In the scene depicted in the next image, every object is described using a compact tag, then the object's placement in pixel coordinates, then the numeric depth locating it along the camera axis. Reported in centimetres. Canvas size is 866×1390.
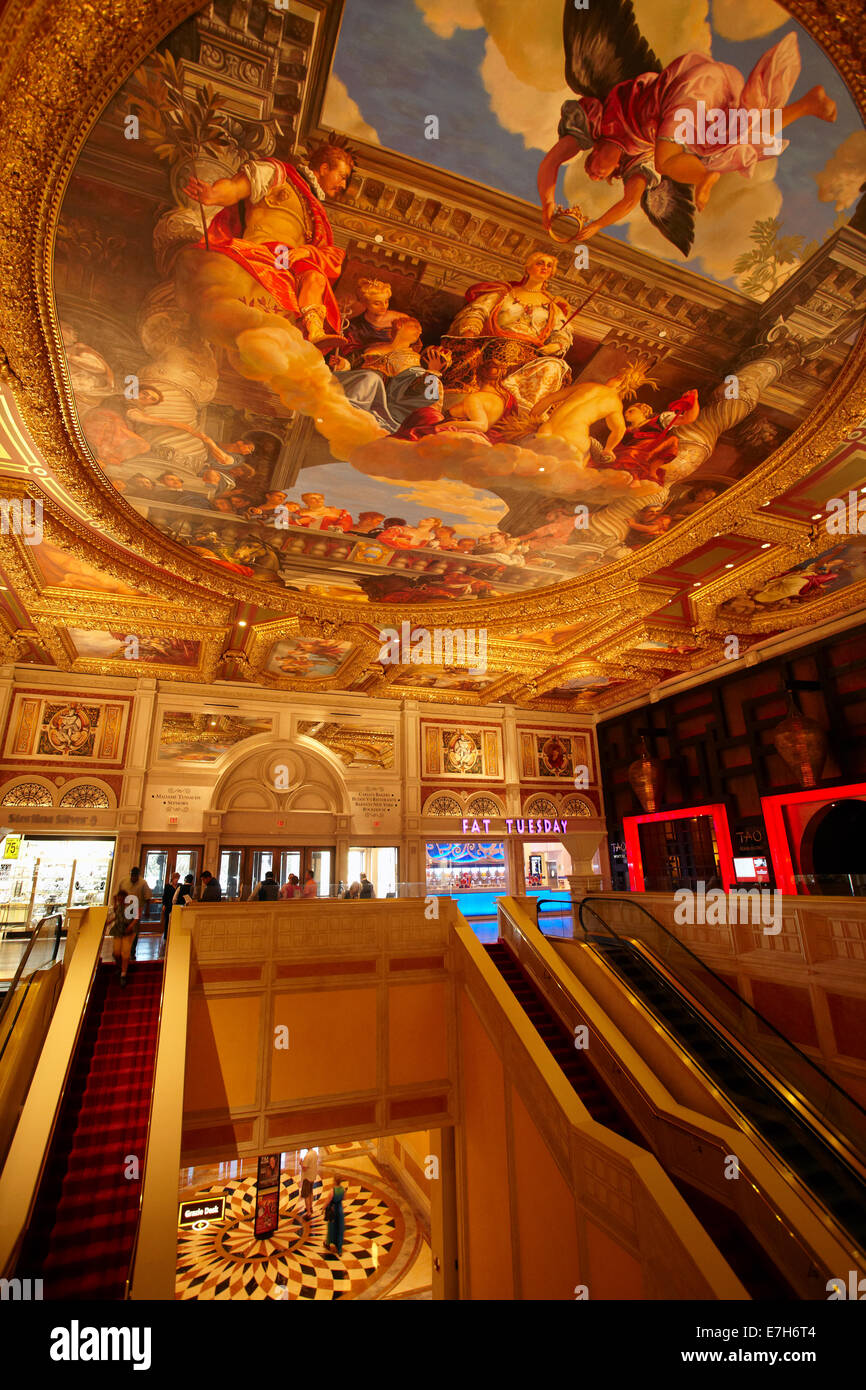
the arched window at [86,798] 1552
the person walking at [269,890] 1220
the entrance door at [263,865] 1683
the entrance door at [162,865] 1608
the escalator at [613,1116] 606
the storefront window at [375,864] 1811
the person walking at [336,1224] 1417
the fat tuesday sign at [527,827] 1931
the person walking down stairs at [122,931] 974
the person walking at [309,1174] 1601
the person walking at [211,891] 1216
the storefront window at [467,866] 1900
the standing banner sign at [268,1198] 1478
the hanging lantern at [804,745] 1398
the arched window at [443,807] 1903
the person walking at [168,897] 1370
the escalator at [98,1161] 576
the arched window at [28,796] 1501
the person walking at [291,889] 1279
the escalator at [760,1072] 669
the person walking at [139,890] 1020
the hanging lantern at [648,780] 1870
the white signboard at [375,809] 1822
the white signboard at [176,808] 1625
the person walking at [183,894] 1349
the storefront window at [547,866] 2002
